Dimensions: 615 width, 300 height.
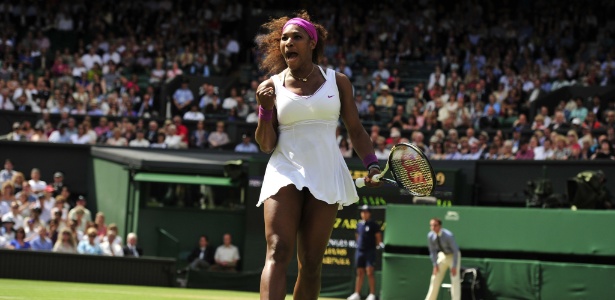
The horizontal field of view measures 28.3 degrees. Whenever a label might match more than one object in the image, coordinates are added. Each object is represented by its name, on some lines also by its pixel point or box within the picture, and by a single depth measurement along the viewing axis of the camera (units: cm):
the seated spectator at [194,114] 2669
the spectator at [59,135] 2605
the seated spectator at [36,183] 2419
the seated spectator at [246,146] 2527
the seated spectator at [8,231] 2138
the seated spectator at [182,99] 2759
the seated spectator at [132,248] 2194
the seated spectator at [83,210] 2297
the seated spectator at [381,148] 2355
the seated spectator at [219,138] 2572
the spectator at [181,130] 2583
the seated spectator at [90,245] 2127
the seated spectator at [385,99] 2734
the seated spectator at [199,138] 2594
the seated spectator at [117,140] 2594
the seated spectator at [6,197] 2241
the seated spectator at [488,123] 2545
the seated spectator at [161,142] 2575
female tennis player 743
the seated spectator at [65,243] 2091
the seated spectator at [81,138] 2625
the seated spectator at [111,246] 2148
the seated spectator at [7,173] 2422
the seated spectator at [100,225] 2220
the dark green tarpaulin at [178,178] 2455
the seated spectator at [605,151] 2212
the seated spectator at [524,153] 2312
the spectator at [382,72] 2898
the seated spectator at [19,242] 2109
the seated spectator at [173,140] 2570
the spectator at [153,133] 2592
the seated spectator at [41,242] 2125
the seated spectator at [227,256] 2342
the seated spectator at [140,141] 2583
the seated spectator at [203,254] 2351
